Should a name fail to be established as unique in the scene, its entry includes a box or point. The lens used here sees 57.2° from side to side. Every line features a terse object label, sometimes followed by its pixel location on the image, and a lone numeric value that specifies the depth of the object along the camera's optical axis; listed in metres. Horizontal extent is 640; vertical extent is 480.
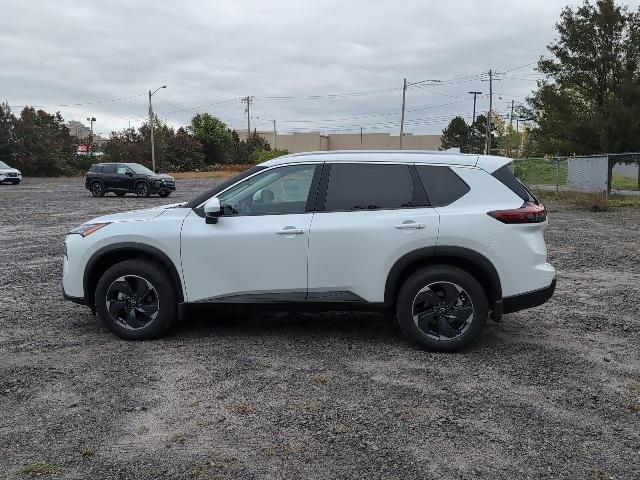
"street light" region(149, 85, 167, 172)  57.06
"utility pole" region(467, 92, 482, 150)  85.19
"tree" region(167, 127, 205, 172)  66.31
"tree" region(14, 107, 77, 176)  55.91
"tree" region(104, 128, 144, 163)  61.25
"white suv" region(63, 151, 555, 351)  4.89
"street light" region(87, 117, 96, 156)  69.07
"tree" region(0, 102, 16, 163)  54.22
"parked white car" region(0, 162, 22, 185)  39.69
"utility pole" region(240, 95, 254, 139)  104.25
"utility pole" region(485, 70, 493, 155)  60.48
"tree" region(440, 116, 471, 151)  91.50
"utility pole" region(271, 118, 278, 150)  125.49
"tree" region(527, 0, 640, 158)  26.31
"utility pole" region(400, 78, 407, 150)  62.08
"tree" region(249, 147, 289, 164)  58.62
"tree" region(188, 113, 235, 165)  72.88
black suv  26.88
